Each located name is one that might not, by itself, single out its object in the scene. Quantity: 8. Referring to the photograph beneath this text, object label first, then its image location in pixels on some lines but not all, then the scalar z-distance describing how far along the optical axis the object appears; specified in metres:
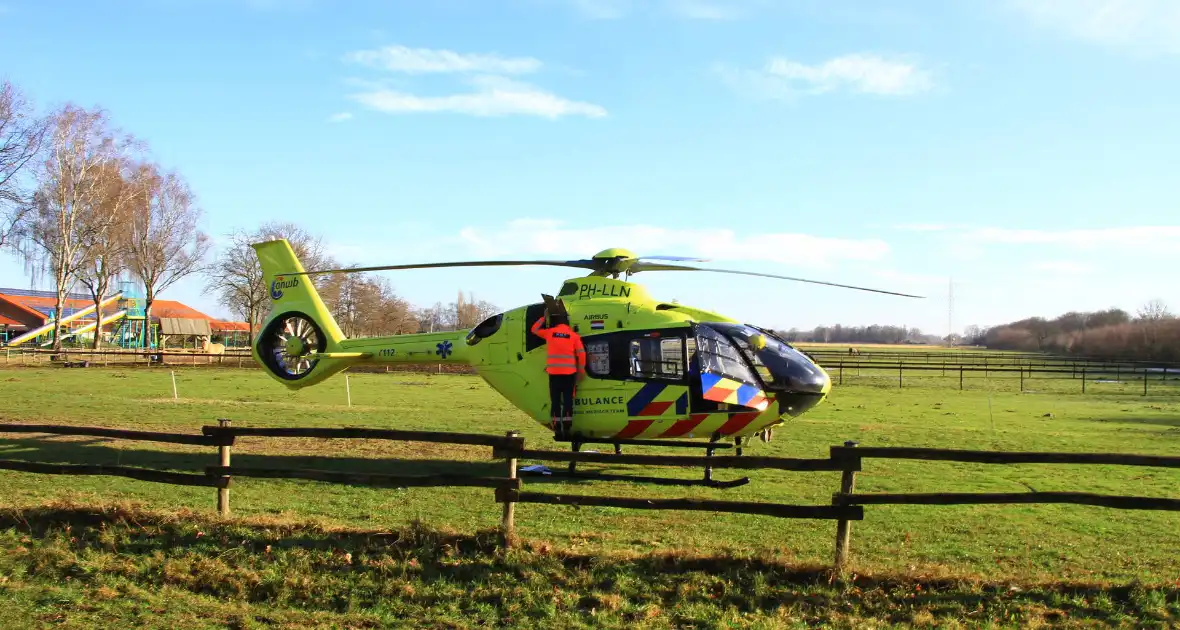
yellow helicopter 12.55
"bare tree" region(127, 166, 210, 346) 53.28
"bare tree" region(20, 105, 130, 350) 46.59
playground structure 70.81
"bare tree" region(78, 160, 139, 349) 49.59
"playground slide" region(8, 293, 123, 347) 64.75
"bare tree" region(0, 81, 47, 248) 41.31
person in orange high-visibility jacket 12.89
